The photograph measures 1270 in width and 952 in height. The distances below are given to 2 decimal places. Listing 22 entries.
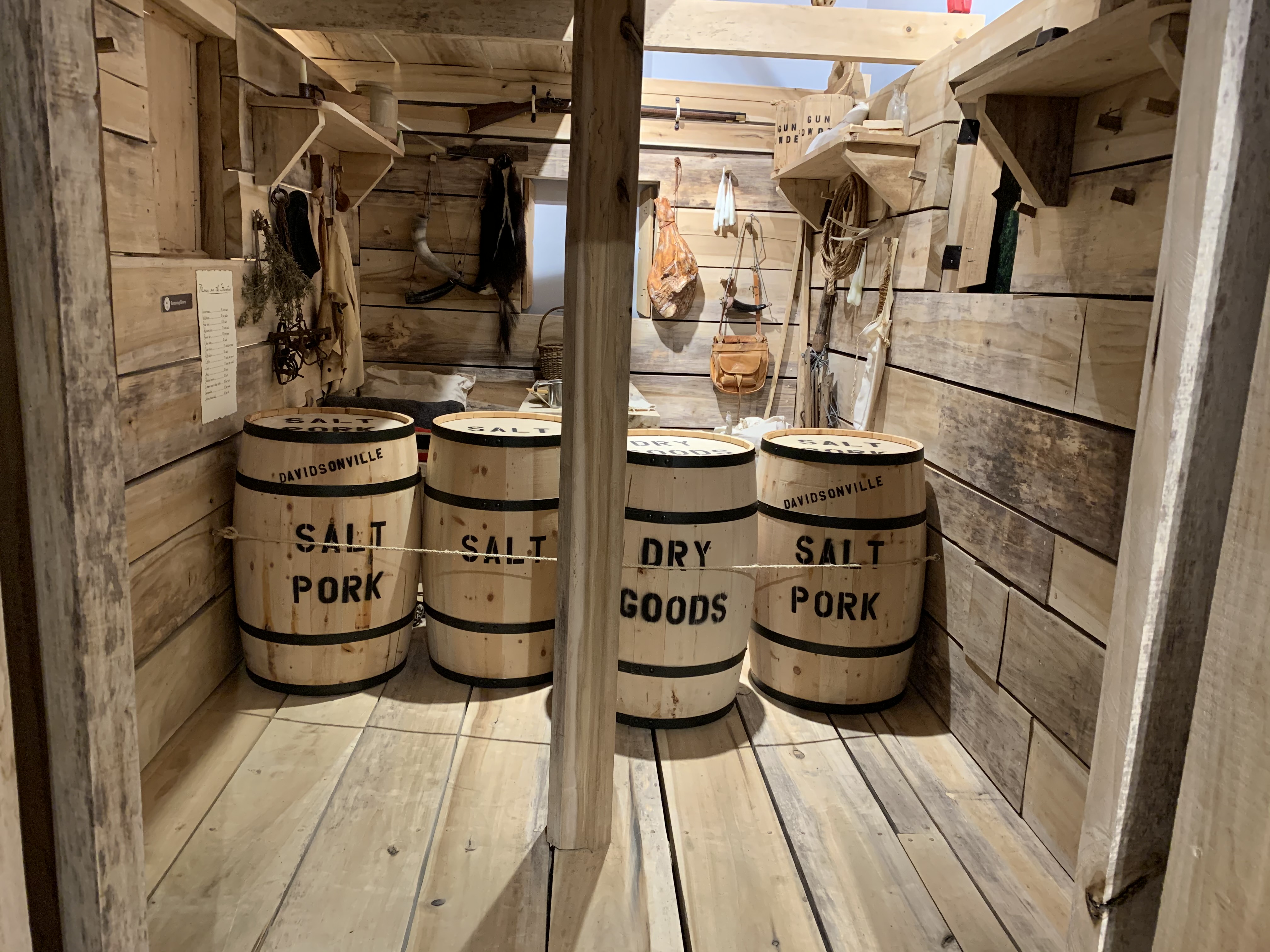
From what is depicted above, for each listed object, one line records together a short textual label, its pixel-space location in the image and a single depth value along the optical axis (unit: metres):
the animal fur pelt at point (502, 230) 4.36
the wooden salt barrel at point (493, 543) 2.55
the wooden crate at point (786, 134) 3.90
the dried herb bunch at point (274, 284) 2.85
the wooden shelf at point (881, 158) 2.97
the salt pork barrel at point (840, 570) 2.53
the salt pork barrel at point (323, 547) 2.50
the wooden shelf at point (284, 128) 2.72
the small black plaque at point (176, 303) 2.26
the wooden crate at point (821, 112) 3.77
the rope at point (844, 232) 3.56
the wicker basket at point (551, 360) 4.37
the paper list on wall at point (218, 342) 2.51
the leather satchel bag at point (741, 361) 4.41
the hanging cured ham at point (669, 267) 4.41
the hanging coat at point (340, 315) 3.58
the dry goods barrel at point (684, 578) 2.37
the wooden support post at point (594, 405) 1.76
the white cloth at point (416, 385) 4.12
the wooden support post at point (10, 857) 0.75
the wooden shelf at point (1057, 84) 1.48
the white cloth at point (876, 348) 3.16
